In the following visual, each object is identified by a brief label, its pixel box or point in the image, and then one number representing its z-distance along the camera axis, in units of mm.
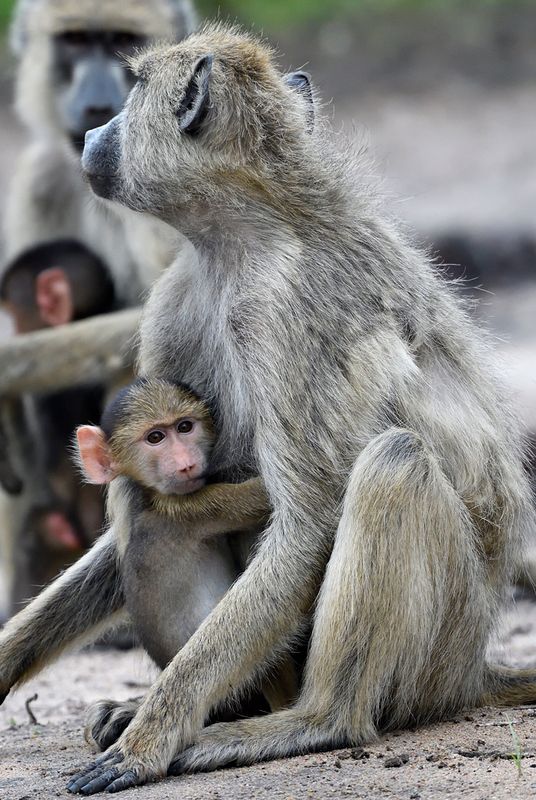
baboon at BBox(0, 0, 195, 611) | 15953
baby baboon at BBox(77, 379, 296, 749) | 8914
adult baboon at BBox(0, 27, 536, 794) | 8328
